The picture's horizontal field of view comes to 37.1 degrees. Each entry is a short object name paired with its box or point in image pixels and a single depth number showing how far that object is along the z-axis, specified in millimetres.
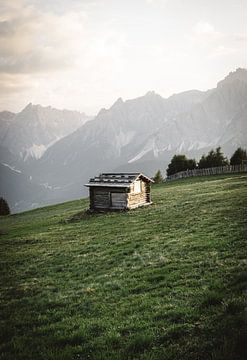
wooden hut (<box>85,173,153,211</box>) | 45594
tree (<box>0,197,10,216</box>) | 95900
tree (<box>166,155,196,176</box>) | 106312
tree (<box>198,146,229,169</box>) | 99375
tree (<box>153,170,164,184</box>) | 105250
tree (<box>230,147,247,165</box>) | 88625
